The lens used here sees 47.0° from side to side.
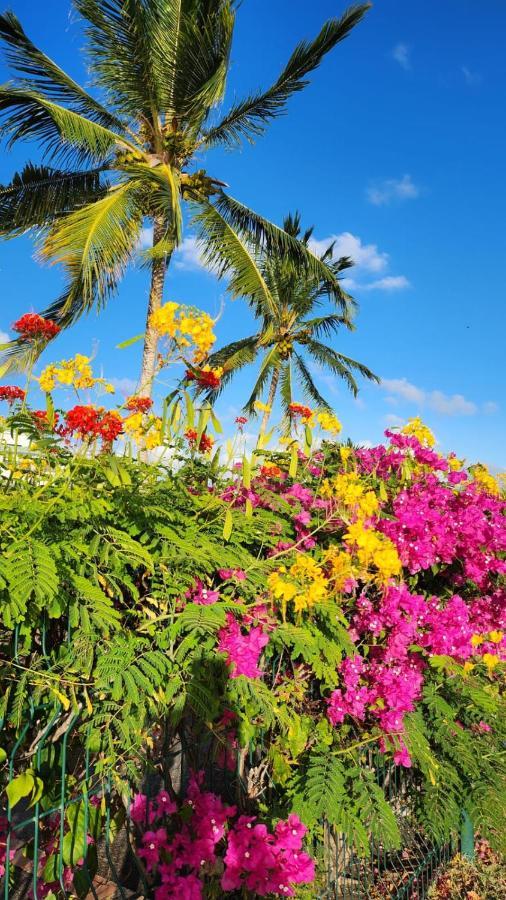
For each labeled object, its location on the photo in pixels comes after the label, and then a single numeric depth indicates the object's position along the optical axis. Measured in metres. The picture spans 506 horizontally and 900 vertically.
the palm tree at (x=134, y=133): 8.97
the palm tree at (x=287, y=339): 16.98
